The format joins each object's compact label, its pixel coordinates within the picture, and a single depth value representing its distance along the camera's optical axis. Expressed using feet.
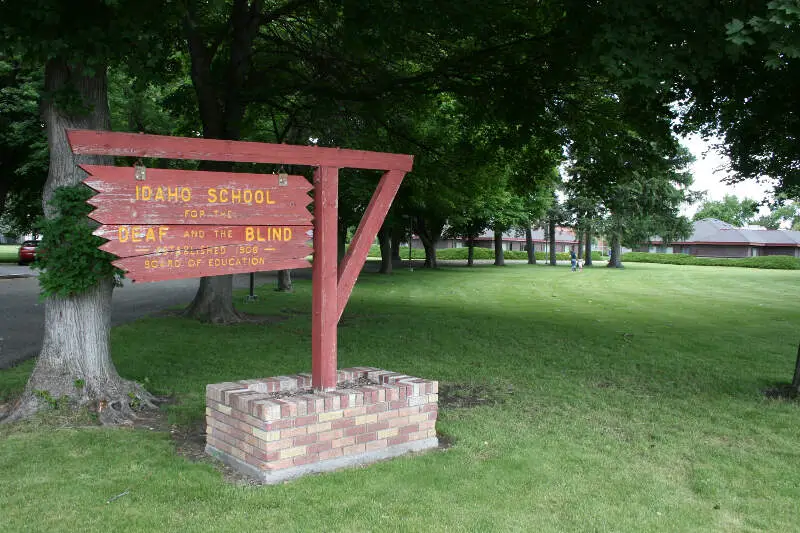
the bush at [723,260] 178.70
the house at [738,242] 249.75
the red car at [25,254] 117.19
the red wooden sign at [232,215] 15.37
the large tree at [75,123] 20.34
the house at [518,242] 300.22
